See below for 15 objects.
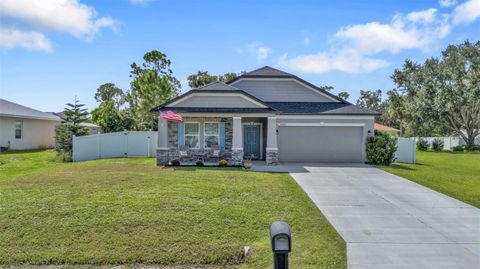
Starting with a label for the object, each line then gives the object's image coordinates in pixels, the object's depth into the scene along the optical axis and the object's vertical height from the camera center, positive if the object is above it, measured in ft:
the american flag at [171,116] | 55.16 +3.90
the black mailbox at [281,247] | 11.16 -3.35
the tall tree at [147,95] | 107.96 +14.26
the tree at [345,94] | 220.96 +30.19
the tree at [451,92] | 124.98 +18.50
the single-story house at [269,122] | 57.72 +3.37
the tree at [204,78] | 128.20 +23.53
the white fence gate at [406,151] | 70.13 -1.70
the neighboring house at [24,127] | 79.97 +3.15
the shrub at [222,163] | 56.39 -3.53
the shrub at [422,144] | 129.18 -0.74
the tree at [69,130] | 66.74 +2.09
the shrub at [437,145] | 130.82 -0.89
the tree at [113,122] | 96.48 +5.30
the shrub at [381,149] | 61.36 -1.18
